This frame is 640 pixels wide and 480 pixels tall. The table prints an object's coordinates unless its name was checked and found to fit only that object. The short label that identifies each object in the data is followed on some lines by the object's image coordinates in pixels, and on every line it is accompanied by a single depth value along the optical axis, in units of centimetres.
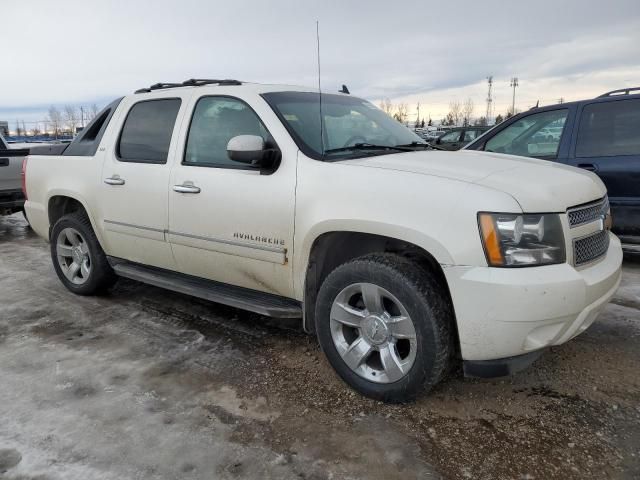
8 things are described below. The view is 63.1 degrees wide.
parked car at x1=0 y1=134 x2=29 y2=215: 779
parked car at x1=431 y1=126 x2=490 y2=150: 1413
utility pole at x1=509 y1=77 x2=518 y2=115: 8219
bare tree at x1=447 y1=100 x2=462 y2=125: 8941
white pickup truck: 255
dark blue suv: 505
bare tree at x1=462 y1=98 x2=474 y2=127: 10255
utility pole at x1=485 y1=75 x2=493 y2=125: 8900
